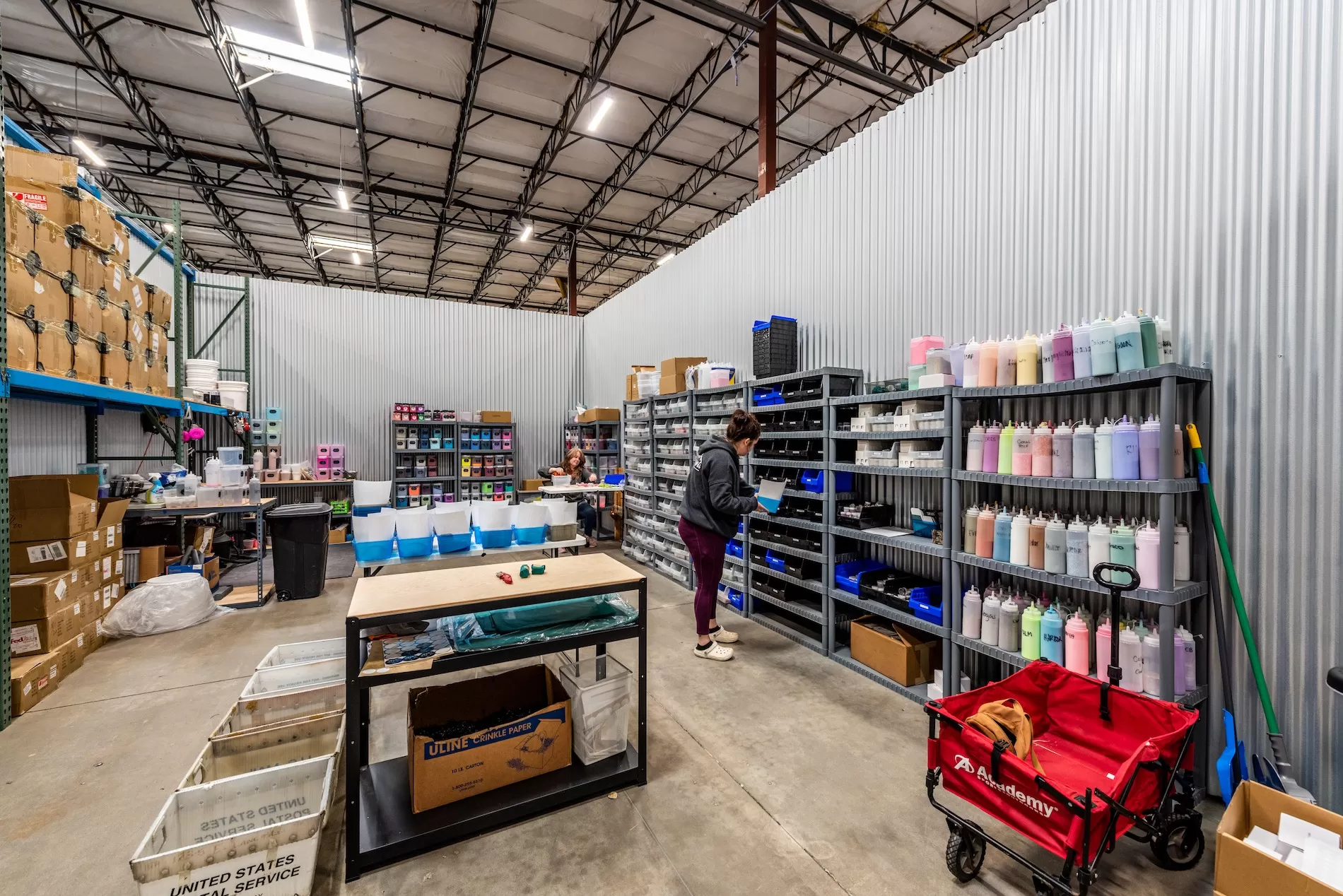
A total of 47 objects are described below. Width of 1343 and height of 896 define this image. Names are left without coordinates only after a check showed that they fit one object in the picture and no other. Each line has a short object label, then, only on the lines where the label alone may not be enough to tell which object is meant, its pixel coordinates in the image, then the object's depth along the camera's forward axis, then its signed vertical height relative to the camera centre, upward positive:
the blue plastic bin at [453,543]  4.49 -0.79
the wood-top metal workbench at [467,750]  2.00 -1.25
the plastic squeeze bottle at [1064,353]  2.64 +0.41
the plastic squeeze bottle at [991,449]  2.96 -0.04
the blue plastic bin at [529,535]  4.86 -0.79
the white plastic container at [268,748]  2.18 -1.24
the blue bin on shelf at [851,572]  3.83 -0.91
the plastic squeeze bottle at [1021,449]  2.81 -0.04
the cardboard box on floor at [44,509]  3.57 -0.39
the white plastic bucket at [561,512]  5.01 -0.61
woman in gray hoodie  3.73 -0.44
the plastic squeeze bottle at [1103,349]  2.48 +0.40
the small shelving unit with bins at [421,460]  9.26 -0.25
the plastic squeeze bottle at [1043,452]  2.74 -0.05
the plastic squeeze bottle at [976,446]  3.02 -0.03
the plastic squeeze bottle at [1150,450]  2.33 -0.04
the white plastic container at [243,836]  1.59 -1.24
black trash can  5.35 -0.99
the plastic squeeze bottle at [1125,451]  2.40 -0.05
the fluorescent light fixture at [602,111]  6.91 +4.21
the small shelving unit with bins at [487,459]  9.63 -0.24
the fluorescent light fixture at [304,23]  4.83 +3.80
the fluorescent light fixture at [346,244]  9.04 +3.39
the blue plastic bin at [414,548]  4.29 -0.79
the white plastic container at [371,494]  6.25 -0.54
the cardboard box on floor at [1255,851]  1.41 -1.13
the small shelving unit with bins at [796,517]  4.04 -0.57
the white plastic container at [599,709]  2.49 -1.20
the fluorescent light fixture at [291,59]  5.46 +3.95
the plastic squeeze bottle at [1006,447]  2.89 -0.03
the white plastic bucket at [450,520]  4.43 -0.60
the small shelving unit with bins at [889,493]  3.28 -0.36
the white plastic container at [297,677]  2.69 -1.14
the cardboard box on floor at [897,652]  3.41 -1.33
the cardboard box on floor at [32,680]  3.11 -1.35
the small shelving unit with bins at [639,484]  6.57 -0.50
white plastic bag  4.29 -1.28
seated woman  8.18 -0.46
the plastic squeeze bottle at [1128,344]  2.41 +0.42
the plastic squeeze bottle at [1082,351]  2.55 +0.41
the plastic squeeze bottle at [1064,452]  2.66 -0.06
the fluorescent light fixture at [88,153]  7.52 +4.10
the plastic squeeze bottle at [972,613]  3.03 -0.94
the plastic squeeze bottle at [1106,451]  2.48 -0.05
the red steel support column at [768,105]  5.87 +3.65
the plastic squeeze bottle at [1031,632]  2.71 -0.93
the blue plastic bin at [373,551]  4.14 -0.79
